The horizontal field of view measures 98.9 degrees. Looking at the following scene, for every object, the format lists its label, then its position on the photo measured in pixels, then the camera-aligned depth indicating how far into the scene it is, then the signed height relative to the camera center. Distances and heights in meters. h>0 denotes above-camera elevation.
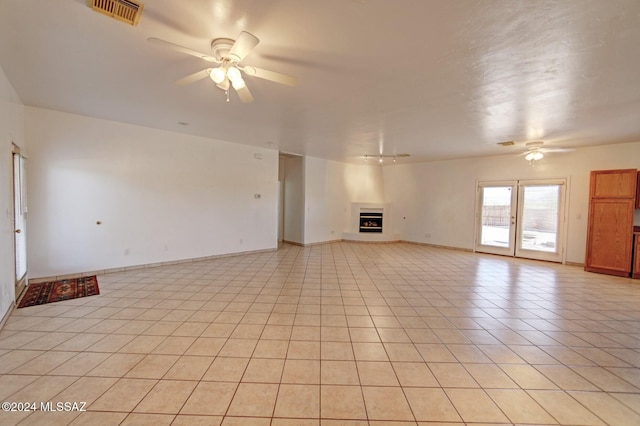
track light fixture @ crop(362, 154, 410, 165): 7.62 +1.39
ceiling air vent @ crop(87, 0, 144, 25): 1.85 +1.31
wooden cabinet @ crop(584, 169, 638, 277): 5.41 -0.21
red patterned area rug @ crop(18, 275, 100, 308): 3.69 -1.40
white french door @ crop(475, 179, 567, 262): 6.67 -0.26
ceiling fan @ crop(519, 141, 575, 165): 5.64 +1.25
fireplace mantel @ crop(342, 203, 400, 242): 9.44 -0.59
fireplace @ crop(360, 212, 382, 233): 9.55 -0.61
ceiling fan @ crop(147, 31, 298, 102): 2.28 +1.14
